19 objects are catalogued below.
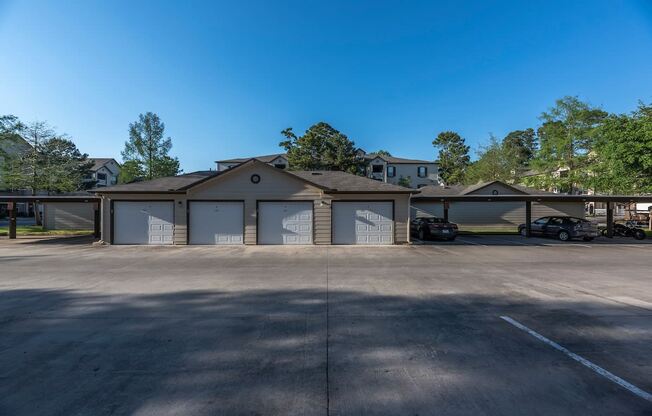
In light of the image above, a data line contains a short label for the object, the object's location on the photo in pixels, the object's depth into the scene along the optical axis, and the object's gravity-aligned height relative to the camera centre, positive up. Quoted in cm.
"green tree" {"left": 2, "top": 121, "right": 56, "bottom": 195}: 2469 +367
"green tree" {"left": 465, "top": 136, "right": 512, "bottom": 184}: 3925 +572
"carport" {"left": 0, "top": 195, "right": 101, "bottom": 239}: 1803 +66
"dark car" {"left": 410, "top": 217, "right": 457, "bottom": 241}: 1858 -111
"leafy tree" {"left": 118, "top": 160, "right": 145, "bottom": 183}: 3356 +441
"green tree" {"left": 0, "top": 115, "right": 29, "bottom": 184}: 2381 +548
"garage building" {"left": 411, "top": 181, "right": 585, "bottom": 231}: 2778 -6
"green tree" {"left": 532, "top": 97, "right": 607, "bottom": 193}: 2844 +619
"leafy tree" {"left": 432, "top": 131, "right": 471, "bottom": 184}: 5394 +989
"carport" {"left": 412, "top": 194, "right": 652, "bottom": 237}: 1838 +65
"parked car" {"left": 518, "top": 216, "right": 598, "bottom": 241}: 1833 -112
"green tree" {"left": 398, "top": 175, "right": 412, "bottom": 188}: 4856 +441
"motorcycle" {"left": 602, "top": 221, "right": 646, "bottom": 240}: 2002 -147
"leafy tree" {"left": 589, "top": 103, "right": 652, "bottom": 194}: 1880 +356
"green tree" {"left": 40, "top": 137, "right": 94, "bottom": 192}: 2592 +376
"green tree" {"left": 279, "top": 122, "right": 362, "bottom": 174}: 4109 +774
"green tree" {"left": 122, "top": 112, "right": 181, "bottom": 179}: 3381 +670
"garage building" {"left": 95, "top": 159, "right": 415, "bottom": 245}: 1638 +0
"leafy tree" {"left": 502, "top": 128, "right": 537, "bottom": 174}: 4006 +1201
